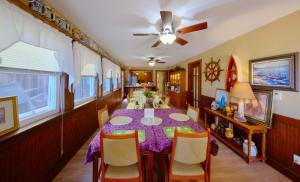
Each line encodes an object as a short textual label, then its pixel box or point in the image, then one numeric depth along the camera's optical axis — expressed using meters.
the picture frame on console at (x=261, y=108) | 2.16
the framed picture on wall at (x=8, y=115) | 1.25
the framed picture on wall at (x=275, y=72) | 1.90
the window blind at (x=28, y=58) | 1.33
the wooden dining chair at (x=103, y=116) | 1.97
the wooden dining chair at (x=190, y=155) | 1.29
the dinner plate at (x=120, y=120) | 1.98
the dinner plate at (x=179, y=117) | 2.16
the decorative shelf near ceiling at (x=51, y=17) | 1.41
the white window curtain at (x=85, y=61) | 2.32
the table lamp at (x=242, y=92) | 2.29
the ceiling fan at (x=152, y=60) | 5.77
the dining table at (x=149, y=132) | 1.44
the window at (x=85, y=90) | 2.90
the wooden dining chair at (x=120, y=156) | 1.25
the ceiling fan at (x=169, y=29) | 1.85
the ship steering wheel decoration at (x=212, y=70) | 3.62
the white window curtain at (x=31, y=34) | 1.14
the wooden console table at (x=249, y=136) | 2.18
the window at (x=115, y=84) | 6.30
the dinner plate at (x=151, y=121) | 1.97
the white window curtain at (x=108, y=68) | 4.31
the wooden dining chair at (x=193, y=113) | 2.21
